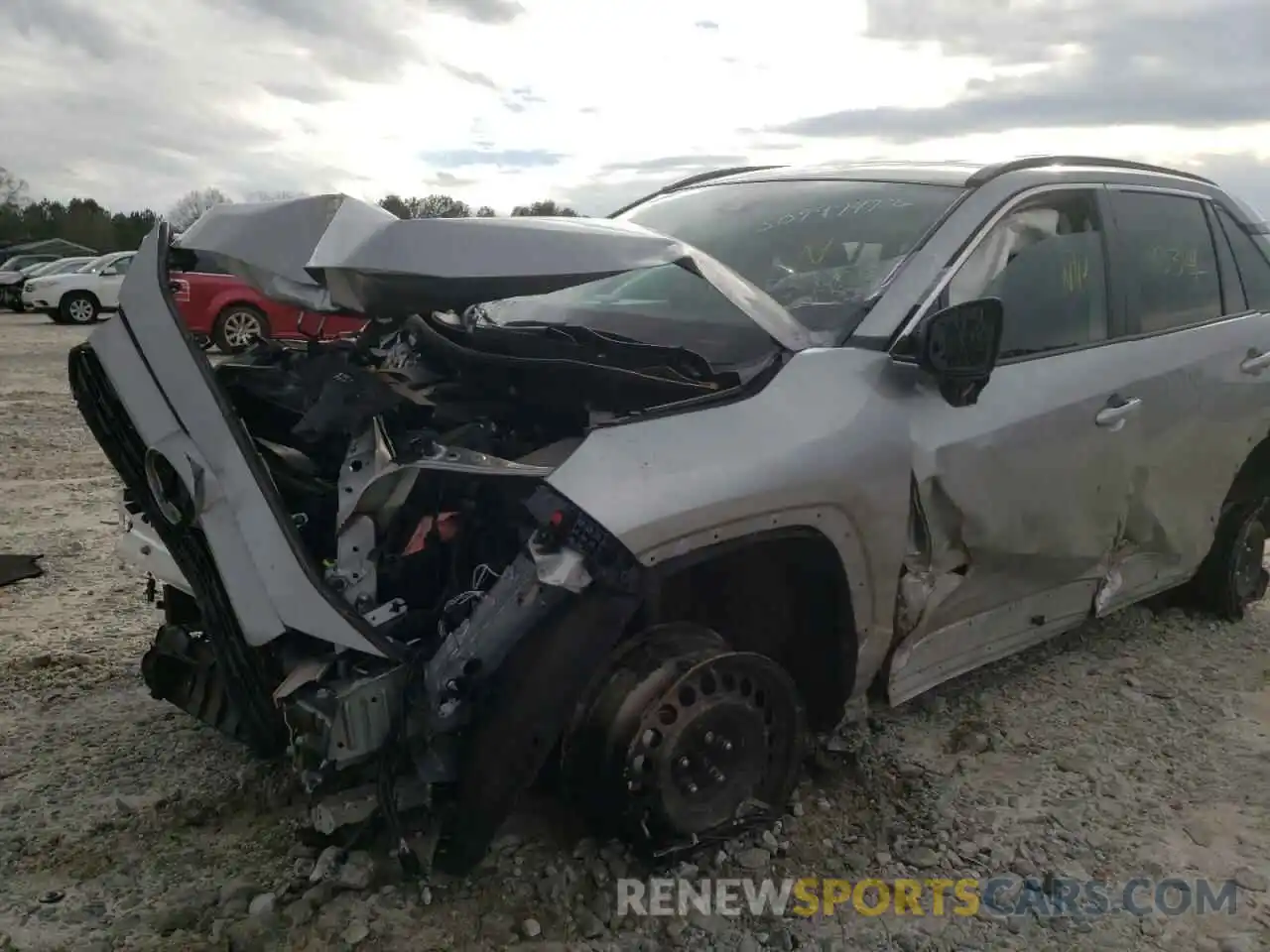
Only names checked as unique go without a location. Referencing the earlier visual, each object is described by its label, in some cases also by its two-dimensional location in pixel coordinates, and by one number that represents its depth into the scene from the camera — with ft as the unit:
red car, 44.04
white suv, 66.08
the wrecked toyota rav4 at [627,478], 7.56
